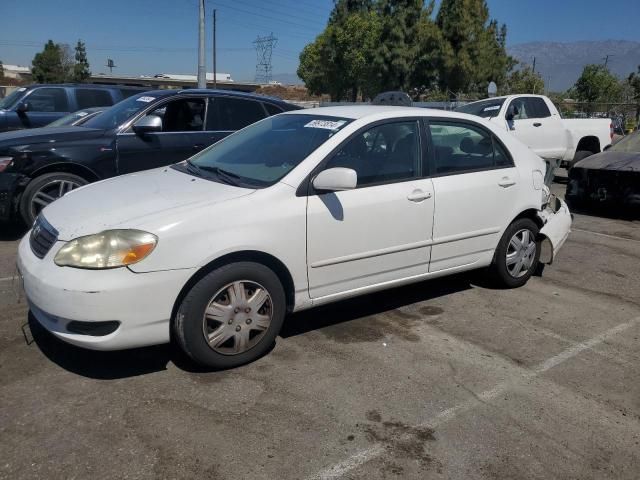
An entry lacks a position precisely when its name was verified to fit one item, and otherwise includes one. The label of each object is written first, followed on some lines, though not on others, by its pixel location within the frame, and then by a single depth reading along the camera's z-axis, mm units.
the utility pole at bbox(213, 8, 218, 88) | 57153
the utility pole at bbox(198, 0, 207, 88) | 18922
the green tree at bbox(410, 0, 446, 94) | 37625
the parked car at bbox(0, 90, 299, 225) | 6156
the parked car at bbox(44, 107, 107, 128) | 8383
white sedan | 3141
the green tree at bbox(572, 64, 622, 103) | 43562
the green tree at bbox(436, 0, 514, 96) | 36844
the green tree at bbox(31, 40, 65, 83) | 58812
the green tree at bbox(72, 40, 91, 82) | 62344
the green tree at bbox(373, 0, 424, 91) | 40500
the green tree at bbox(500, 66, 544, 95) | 44594
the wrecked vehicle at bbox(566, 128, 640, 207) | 8359
